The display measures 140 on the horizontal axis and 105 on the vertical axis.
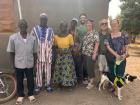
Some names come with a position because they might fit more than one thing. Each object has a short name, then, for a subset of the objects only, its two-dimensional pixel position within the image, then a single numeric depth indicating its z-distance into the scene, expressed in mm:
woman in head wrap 2650
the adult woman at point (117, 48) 2633
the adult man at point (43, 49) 2584
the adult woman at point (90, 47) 2705
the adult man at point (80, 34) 2795
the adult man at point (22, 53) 2441
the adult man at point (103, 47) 2690
